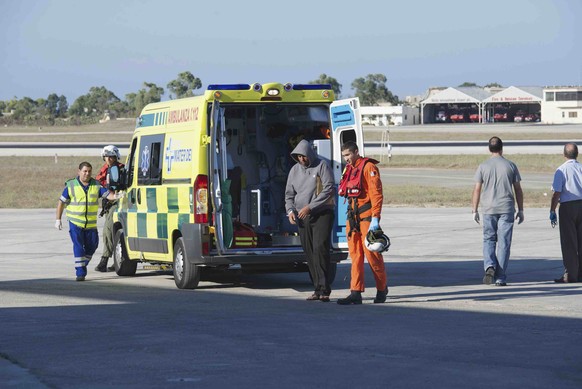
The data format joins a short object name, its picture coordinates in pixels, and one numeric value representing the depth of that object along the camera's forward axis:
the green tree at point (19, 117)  188.77
